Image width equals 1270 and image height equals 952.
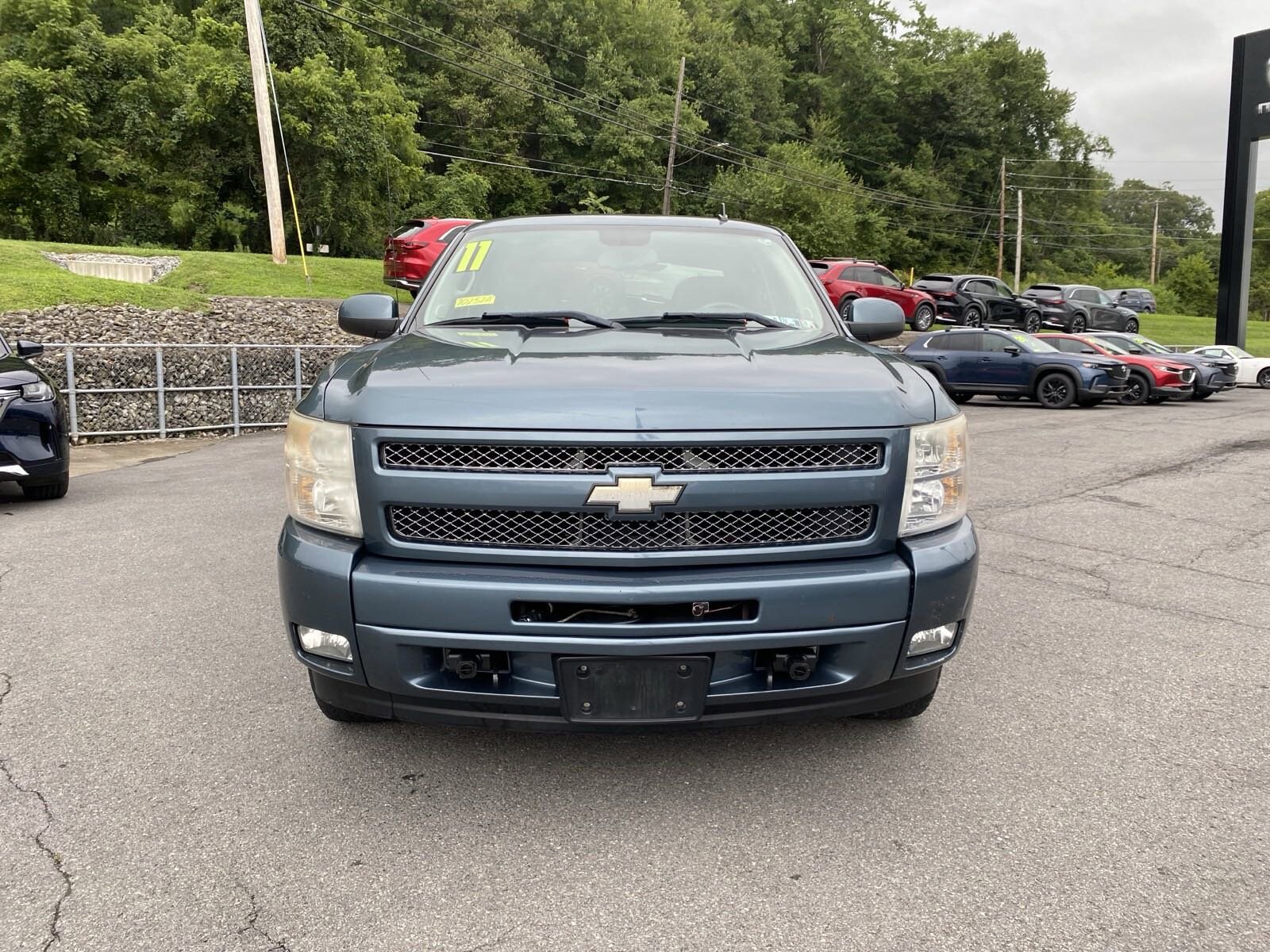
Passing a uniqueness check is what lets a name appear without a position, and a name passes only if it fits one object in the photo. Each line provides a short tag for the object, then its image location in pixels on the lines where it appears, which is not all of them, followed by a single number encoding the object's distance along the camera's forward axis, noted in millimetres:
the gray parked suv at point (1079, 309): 30781
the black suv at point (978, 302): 27078
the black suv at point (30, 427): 7344
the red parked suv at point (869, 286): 22859
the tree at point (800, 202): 48375
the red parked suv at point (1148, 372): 19375
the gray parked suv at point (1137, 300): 44156
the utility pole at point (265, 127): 21953
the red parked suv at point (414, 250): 16031
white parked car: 25406
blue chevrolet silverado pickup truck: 2535
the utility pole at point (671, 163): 39625
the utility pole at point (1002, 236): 60281
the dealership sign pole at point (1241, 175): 25016
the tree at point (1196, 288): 83188
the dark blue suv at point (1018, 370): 18141
